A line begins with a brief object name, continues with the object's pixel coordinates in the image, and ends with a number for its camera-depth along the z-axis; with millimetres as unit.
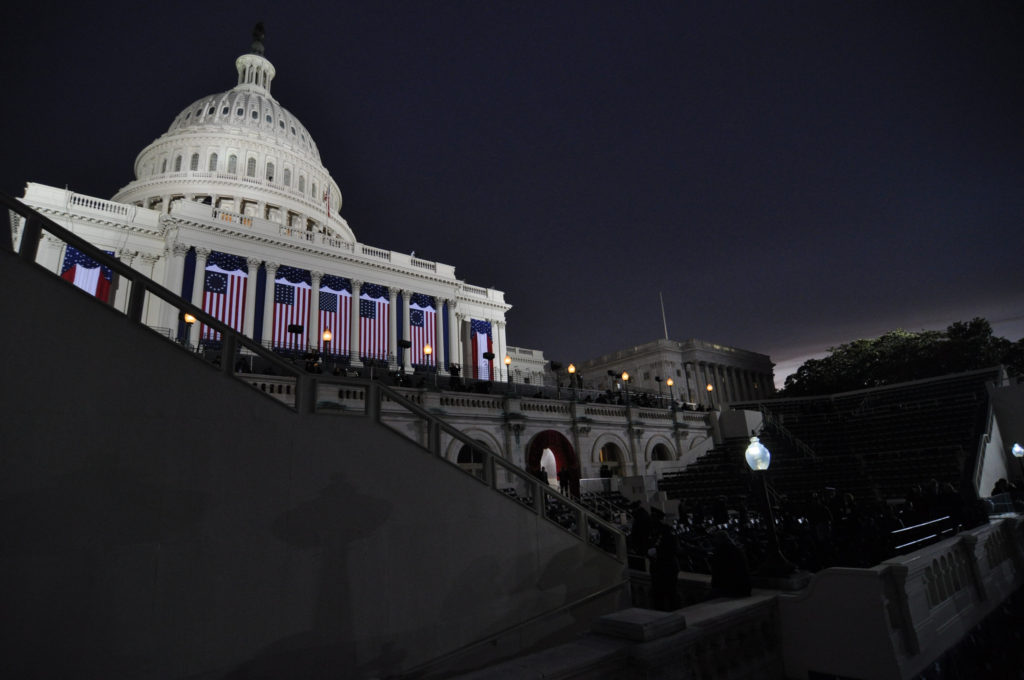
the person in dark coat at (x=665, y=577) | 7676
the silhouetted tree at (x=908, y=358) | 59500
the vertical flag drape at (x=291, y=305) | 43281
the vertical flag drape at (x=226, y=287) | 41438
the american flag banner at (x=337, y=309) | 46125
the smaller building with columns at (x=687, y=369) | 85562
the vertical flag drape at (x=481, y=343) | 56438
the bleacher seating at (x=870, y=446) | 24683
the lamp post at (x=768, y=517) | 6941
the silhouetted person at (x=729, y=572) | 6621
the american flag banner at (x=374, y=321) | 47469
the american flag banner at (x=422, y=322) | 51656
